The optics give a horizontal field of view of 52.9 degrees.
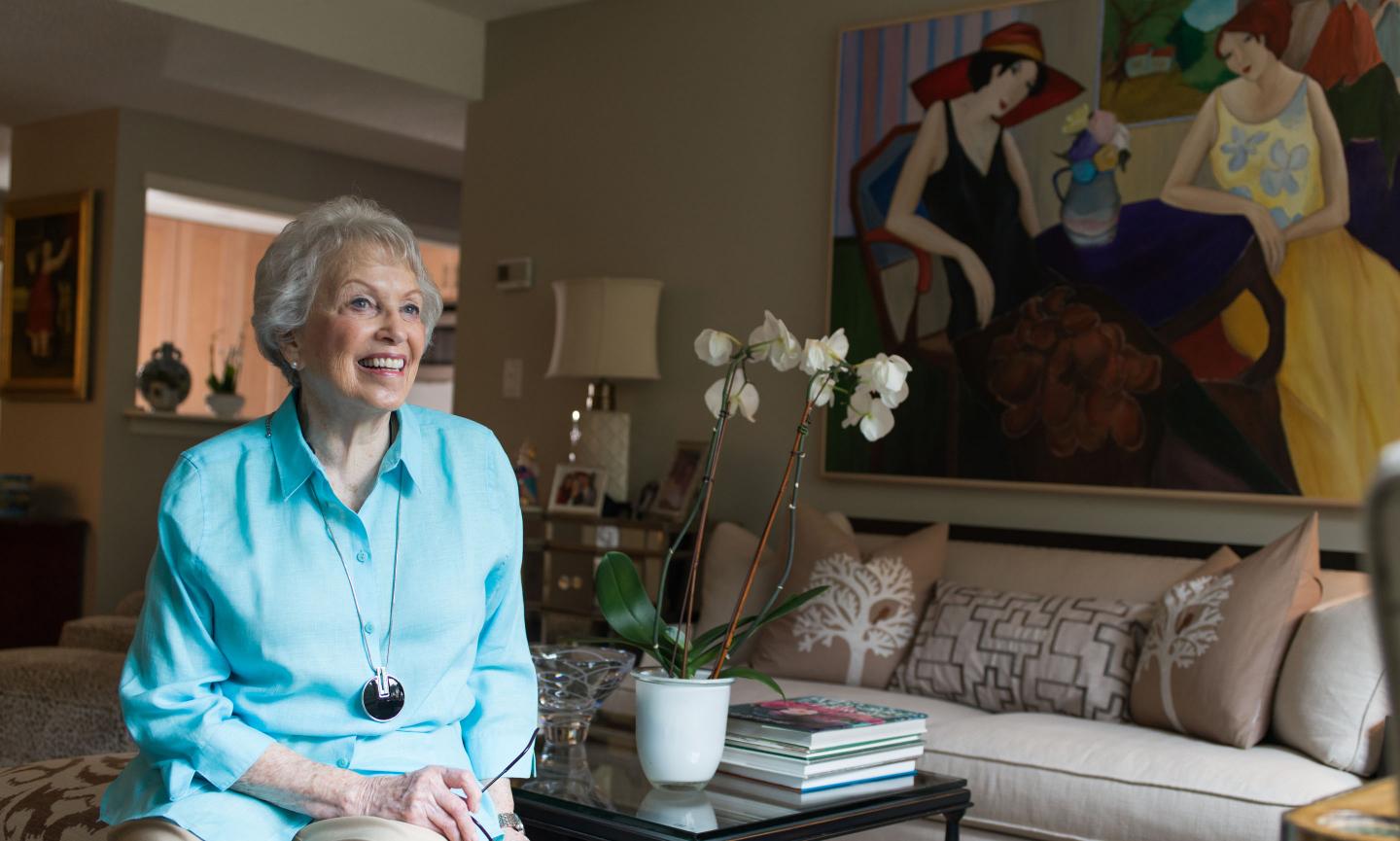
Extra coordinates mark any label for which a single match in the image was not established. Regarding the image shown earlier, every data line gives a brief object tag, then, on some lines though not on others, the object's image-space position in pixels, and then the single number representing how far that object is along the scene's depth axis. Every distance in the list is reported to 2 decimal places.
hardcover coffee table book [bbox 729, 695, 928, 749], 2.30
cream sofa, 2.57
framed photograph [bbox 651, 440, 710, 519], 4.39
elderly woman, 1.60
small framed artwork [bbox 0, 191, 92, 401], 6.06
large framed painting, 3.36
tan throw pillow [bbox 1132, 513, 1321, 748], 2.85
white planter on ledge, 6.55
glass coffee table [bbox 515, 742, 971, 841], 2.08
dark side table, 5.82
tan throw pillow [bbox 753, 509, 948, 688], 3.53
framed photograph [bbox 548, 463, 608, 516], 4.51
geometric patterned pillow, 3.14
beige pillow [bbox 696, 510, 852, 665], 3.89
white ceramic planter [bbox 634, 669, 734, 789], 2.21
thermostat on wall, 5.19
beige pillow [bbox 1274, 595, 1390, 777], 2.69
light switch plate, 5.23
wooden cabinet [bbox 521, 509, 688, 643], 4.35
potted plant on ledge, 6.56
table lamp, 4.51
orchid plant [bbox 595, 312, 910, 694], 2.17
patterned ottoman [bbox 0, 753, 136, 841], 2.11
